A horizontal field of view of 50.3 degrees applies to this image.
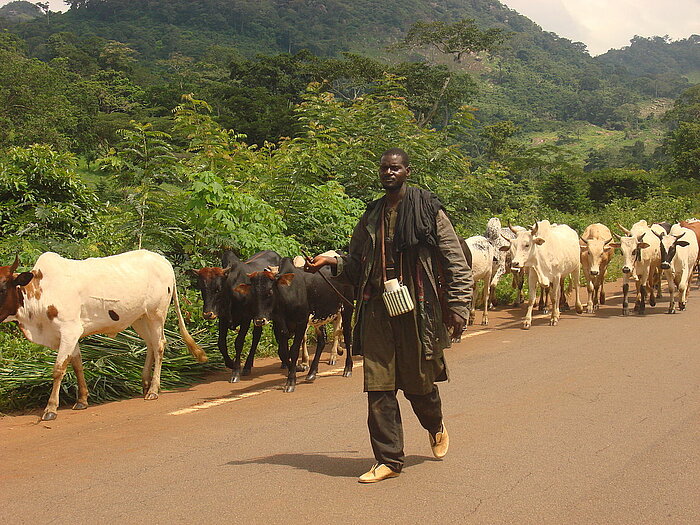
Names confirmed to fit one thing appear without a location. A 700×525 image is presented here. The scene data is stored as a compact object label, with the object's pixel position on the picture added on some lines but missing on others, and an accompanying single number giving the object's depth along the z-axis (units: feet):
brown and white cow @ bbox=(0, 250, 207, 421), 23.59
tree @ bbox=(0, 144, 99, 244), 35.81
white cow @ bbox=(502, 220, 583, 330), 42.70
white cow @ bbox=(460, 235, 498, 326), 43.47
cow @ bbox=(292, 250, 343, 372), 29.70
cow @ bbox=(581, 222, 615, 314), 47.14
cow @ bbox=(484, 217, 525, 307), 47.47
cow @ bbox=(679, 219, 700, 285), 53.70
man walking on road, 16.28
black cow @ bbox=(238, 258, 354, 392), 27.04
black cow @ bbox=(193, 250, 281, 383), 28.40
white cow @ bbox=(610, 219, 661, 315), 45.98
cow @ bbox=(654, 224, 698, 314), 46.52
